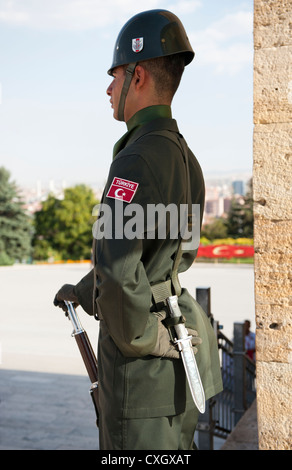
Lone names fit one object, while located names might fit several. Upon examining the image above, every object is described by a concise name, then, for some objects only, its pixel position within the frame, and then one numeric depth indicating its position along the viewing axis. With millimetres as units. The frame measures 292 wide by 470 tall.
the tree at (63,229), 53844
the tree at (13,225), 42688
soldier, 1611
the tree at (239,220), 49844
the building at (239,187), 176025
